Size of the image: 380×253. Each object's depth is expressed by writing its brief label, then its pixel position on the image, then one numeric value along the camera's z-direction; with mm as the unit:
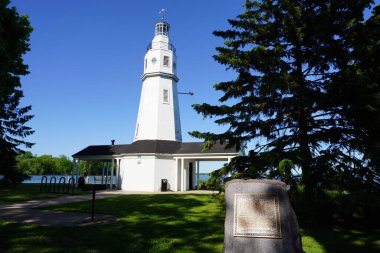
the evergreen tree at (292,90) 8539
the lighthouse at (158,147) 24219
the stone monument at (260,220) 4617
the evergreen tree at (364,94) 7984
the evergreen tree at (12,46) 10086
